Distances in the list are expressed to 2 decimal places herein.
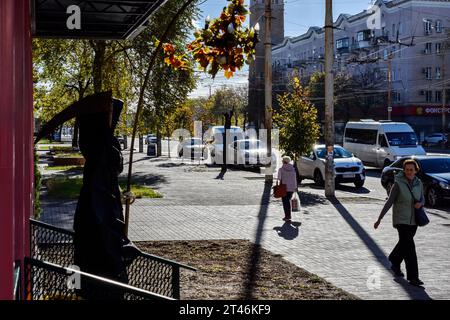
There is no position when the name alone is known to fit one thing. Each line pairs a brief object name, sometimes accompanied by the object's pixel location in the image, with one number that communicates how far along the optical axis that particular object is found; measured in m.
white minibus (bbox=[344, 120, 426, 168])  33.81
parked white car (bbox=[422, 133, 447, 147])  62.22
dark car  18.61
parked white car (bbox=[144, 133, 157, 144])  63.68
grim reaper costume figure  4.81
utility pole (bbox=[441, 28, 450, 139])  63.34
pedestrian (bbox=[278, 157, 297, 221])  15.75
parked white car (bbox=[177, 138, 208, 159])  49.37
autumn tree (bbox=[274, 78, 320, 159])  24.25
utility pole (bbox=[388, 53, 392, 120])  61.22
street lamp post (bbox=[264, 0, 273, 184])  25.47
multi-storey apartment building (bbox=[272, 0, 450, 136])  67.69
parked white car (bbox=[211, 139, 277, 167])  37.03
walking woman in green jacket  8.99
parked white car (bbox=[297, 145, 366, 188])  26.11
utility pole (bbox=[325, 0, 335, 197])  21.11
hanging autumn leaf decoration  5.85
